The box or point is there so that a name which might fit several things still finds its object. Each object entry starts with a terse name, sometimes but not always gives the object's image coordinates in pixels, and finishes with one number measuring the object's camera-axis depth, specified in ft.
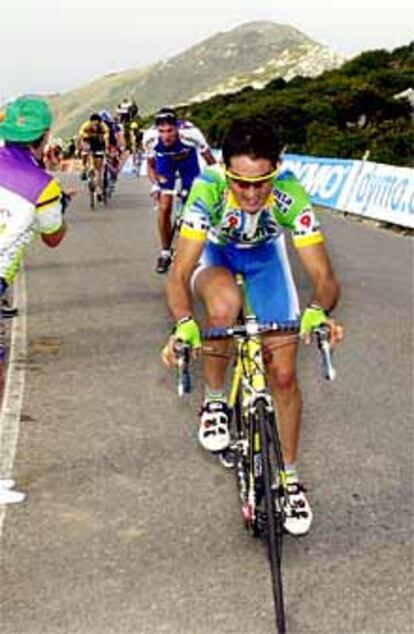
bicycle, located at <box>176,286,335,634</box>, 15.29
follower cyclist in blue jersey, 41.57
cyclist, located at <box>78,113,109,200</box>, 74.33
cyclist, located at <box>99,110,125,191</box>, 75.69
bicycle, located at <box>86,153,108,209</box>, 76.11
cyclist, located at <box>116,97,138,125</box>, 150.20
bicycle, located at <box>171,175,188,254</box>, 43.96
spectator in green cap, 18.75
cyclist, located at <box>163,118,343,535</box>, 15.98
